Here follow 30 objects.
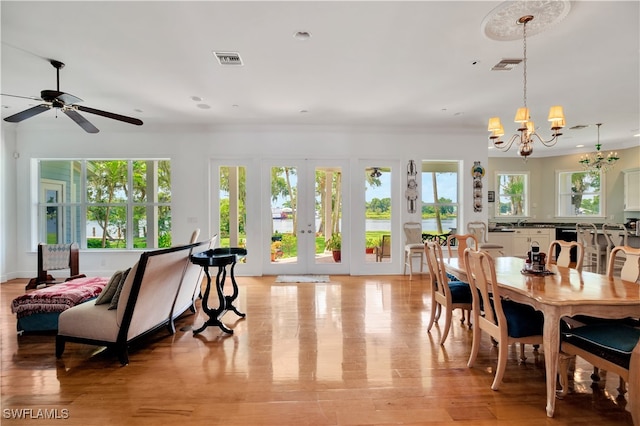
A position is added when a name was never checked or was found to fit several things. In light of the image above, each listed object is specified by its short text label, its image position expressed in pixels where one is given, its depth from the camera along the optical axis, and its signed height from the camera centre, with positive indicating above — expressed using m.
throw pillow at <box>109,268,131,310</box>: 2.64 -0.74
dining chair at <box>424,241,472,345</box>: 2.87 -0.82
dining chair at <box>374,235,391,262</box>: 6.10 -0.81
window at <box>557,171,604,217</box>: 7.77 +0.36
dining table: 1.86 -0.58
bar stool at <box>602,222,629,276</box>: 5.32 -0.55
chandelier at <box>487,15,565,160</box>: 2.70 +0.84
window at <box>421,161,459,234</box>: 6.20 +0.26
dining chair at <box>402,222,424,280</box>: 5.70 -0.61
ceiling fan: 3.05 +1.15
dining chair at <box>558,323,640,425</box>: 1.69 -0.90
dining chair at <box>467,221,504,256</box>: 6.00 -0.44
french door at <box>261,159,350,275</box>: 5.95 -0.13
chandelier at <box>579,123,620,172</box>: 6.42 +1.02
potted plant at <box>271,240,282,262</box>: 5.98 -0.80
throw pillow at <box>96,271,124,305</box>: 2.76 -0.74
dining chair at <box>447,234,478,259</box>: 3.85 -0.44
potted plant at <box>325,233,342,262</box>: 6.03 -0.72
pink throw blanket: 3.09 -0.93
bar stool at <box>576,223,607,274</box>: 5.64 -0.79
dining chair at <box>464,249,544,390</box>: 2.13 -0.81
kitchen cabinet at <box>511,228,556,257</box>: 7.68 -0.77
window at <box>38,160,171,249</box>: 5.94 +0.17
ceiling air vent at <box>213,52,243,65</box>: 3.15 +1.65
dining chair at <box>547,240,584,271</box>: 2.92 -0.50
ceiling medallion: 2.33 +1.59
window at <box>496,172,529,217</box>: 8.44 +0.39
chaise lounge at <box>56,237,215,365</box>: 2.50 -0.88
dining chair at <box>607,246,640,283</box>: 2.40 -0.48
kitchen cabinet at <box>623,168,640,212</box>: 6.97 +0.41
